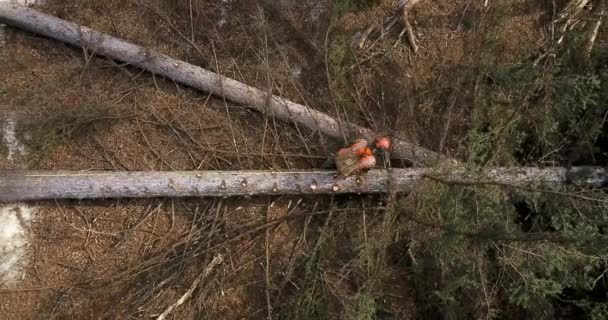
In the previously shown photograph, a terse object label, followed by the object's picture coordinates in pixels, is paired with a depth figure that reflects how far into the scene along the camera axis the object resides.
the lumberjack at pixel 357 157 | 5.31
